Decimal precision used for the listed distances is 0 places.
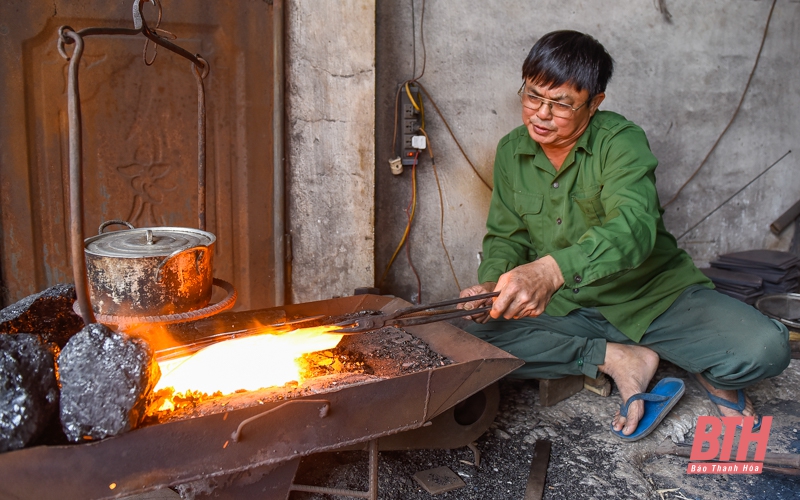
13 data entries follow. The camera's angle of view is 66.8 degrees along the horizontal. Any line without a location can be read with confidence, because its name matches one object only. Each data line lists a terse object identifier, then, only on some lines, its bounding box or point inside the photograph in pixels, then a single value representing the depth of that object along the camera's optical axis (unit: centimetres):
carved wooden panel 319
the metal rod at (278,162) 344
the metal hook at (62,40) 174
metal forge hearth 160
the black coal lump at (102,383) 164
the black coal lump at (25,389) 155
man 293
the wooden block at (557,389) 329
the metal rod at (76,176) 168
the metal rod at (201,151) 247
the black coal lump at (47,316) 220
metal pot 196
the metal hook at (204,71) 238
